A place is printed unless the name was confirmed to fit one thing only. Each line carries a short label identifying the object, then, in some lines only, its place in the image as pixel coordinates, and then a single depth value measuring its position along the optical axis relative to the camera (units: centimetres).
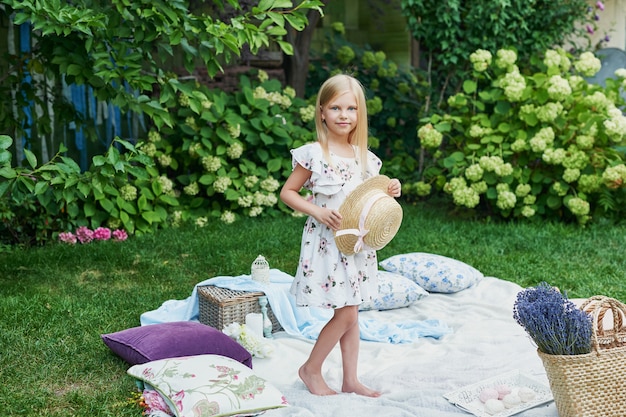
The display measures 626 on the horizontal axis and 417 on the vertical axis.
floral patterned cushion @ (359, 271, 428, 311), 457
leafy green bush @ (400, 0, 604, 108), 677
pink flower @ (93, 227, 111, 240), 603
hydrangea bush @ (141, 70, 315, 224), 668
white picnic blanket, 323
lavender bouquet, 283
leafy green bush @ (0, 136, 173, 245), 474
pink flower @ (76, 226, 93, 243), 600
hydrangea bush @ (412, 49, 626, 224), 614
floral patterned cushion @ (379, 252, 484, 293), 484
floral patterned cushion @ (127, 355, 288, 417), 298
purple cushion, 346
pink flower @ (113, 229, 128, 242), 608
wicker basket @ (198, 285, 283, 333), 399
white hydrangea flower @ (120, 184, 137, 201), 629
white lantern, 425
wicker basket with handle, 287
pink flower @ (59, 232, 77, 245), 595
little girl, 323
